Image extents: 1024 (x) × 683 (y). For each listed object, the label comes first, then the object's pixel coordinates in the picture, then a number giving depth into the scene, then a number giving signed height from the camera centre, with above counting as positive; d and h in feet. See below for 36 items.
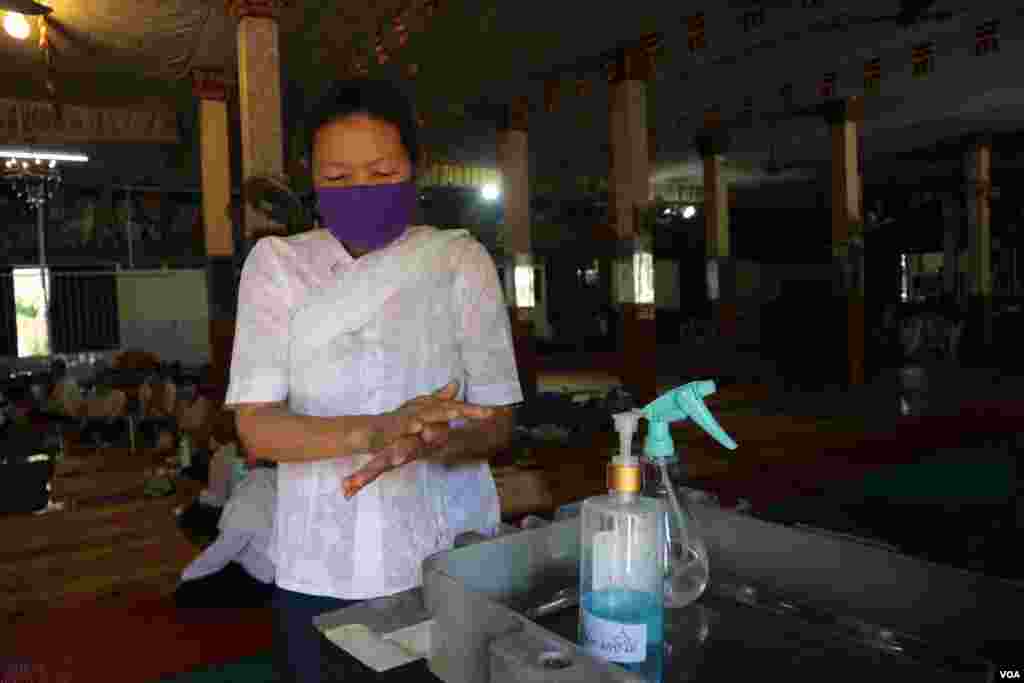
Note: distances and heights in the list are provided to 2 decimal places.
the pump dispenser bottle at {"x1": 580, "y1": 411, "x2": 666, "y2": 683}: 2.70 -0.94
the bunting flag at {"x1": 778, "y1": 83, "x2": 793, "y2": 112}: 31.45 +8.49
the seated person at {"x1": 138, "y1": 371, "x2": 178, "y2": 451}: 23.20 -2.73
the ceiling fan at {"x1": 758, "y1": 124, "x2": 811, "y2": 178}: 42.45 +8.14
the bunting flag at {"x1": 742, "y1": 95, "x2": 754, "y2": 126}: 33.42 +8.57
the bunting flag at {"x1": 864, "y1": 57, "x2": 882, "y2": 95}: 28.04 +8.27
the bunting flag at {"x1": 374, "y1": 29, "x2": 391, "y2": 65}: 21.13 +7.29
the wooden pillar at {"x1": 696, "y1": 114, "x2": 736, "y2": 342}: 40.98 +2.88
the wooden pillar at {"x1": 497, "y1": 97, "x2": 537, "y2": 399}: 31.63 +3.60
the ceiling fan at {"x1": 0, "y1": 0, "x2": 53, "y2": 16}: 16.08 +6.58
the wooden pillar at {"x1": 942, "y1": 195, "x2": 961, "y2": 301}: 52.09 +3.77
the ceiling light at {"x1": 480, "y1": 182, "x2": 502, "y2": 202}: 44.08 +6.88
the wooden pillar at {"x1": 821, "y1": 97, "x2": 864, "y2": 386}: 33.60 +3.03
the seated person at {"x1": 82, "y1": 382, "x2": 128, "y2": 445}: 24.26 -2.98
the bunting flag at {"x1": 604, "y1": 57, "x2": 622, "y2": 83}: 26.25 +8.06
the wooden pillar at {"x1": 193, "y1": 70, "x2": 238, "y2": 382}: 23.63 +3.91
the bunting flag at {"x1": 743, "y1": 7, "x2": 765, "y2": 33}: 22.36 +8.29
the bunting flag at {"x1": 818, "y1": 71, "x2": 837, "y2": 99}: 30.07 +8.51
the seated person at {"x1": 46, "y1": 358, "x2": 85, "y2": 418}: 25.43 -2.56
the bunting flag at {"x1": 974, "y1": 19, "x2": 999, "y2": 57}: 24.15 +8.12
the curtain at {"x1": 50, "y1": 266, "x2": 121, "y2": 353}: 37.63 +0.54
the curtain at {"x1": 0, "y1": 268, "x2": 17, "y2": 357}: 35.94 +0.30
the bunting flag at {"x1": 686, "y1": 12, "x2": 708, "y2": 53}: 22.88 +8.11
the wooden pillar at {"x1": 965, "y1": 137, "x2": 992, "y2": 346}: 41.22 +3.19
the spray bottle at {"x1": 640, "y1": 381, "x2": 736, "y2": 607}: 3.10 -0.99
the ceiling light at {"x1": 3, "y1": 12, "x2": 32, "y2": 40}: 18.06 +7.05
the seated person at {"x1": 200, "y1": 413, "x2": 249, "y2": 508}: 13.61 -2.83
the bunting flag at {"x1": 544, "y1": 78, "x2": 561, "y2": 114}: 28.35 +7.99
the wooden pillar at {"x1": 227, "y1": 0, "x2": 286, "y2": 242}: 17.62 +5.29
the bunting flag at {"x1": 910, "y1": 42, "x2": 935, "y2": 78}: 26.23 +8.13
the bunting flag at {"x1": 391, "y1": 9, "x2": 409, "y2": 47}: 19.73 +7.40
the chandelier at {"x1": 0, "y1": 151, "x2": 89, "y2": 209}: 24.88 +4.78
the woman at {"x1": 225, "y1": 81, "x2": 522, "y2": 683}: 3.54 -0.19
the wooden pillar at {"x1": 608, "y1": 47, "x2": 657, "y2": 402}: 26.32 +3.08
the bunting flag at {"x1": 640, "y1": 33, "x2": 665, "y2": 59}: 24.66 +8.45
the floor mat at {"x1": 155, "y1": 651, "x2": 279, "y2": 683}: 8.57 -3.99
